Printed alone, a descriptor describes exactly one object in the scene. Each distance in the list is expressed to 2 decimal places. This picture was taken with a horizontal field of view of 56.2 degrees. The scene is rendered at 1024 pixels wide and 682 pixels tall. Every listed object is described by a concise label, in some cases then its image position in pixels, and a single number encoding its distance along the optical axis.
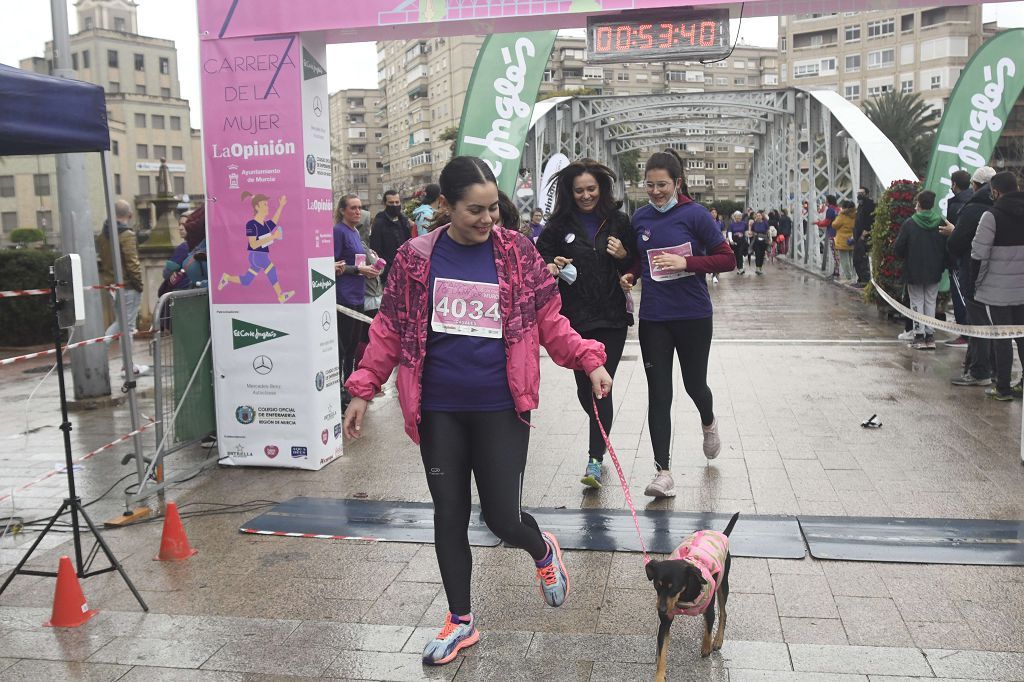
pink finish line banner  6.02
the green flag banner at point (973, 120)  13.17
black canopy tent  4.95
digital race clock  6.07
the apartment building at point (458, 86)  108.56
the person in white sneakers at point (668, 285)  5.73
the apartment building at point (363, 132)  137.75
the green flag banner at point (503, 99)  9.45
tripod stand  4.37
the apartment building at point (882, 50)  86.75
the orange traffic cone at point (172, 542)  4.93
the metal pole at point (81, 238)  9.50
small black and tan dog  3.17
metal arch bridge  24.34
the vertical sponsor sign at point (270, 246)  6.48
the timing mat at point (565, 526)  4.89
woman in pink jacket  3.65
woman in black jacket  5.73
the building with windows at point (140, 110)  97.44
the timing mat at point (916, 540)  4.60
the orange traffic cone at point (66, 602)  4.13
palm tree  64.50
